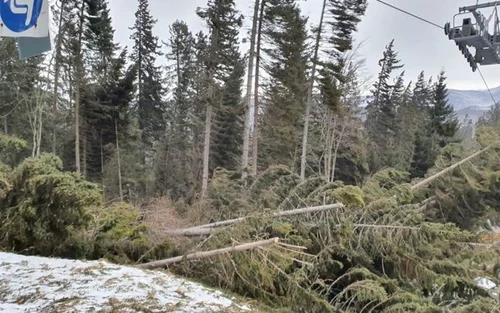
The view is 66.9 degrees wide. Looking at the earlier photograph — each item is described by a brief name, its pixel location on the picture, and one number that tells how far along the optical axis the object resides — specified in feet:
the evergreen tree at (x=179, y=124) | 76.74
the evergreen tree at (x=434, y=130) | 79.87
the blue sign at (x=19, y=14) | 8.72
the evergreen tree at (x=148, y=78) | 85.87
